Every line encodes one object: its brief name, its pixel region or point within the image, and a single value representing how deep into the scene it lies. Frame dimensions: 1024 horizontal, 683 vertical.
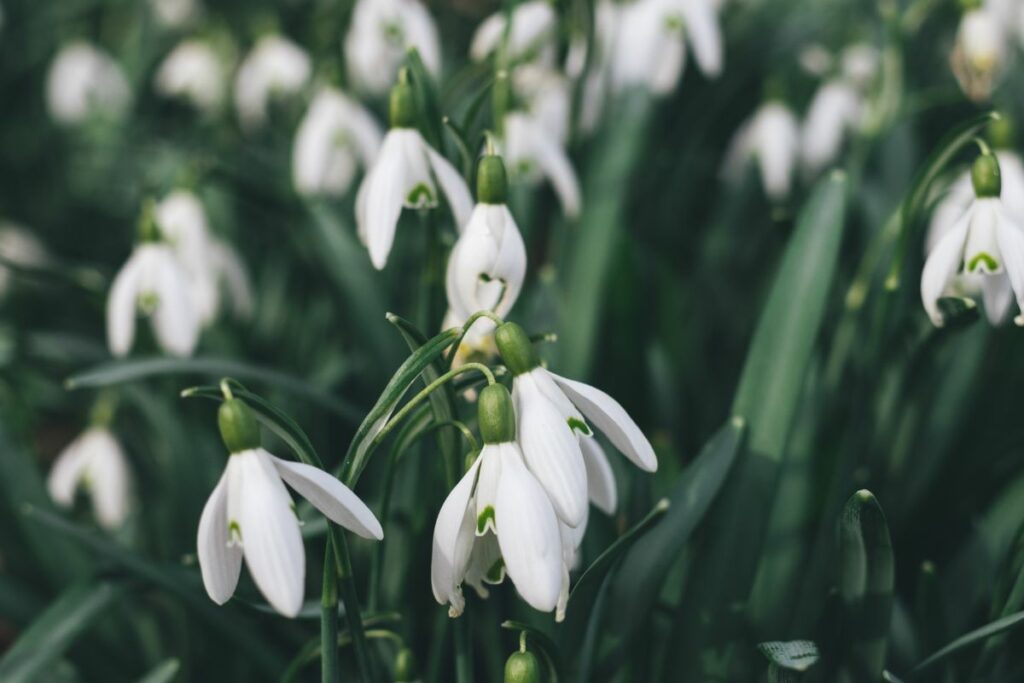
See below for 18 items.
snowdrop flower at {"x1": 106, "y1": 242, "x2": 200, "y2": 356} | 0.47
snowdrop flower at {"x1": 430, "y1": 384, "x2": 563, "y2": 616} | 0.34
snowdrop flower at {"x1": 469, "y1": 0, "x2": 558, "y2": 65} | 0.48
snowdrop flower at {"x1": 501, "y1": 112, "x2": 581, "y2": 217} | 0.47
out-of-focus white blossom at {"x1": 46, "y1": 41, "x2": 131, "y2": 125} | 0.80
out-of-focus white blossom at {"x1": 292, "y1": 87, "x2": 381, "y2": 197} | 0.54
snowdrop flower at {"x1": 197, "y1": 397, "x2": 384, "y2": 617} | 0.33
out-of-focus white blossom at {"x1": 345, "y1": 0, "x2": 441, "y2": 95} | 0.53
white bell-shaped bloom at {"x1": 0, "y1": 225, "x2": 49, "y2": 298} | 0.74
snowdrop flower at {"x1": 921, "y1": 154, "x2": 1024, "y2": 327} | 0.38
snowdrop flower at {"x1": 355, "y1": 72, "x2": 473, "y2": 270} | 0.40
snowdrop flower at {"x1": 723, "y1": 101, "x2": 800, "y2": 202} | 0.60
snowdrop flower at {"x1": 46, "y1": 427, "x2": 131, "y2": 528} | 0.49
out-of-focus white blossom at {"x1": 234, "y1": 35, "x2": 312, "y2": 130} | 0.69
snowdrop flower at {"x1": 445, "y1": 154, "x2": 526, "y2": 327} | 0.38
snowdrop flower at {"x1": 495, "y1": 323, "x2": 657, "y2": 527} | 0.34
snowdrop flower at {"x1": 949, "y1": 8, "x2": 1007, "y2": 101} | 0.48
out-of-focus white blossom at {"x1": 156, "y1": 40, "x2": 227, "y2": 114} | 0.75
